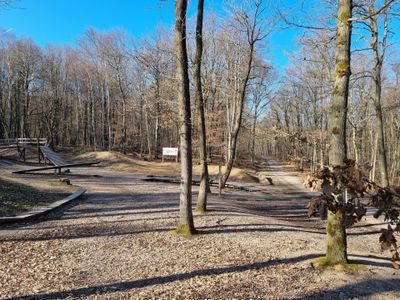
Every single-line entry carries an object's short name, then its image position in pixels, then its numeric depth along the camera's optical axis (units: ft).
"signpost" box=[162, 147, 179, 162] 96.68
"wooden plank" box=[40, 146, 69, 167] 69.97
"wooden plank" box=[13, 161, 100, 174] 52.70
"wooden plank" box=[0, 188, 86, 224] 22.14
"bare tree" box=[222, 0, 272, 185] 45.47
